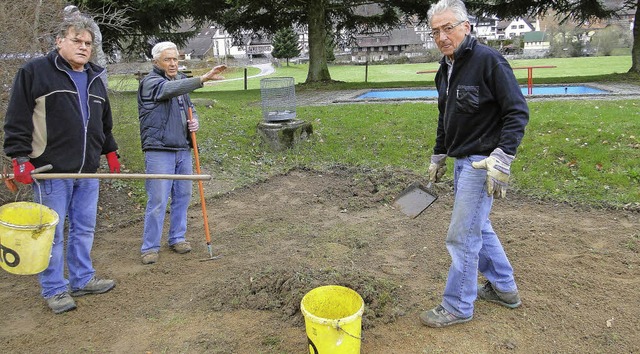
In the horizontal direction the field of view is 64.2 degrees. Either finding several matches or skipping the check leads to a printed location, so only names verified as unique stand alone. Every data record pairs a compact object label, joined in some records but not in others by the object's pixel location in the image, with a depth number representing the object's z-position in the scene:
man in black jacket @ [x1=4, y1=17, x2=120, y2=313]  3.41
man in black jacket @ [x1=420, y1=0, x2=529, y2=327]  2.88
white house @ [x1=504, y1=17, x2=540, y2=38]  89.06
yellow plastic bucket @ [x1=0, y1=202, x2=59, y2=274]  3.20
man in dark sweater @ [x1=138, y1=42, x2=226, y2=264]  4.24
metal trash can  8.77
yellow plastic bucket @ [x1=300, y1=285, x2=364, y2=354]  2.66
